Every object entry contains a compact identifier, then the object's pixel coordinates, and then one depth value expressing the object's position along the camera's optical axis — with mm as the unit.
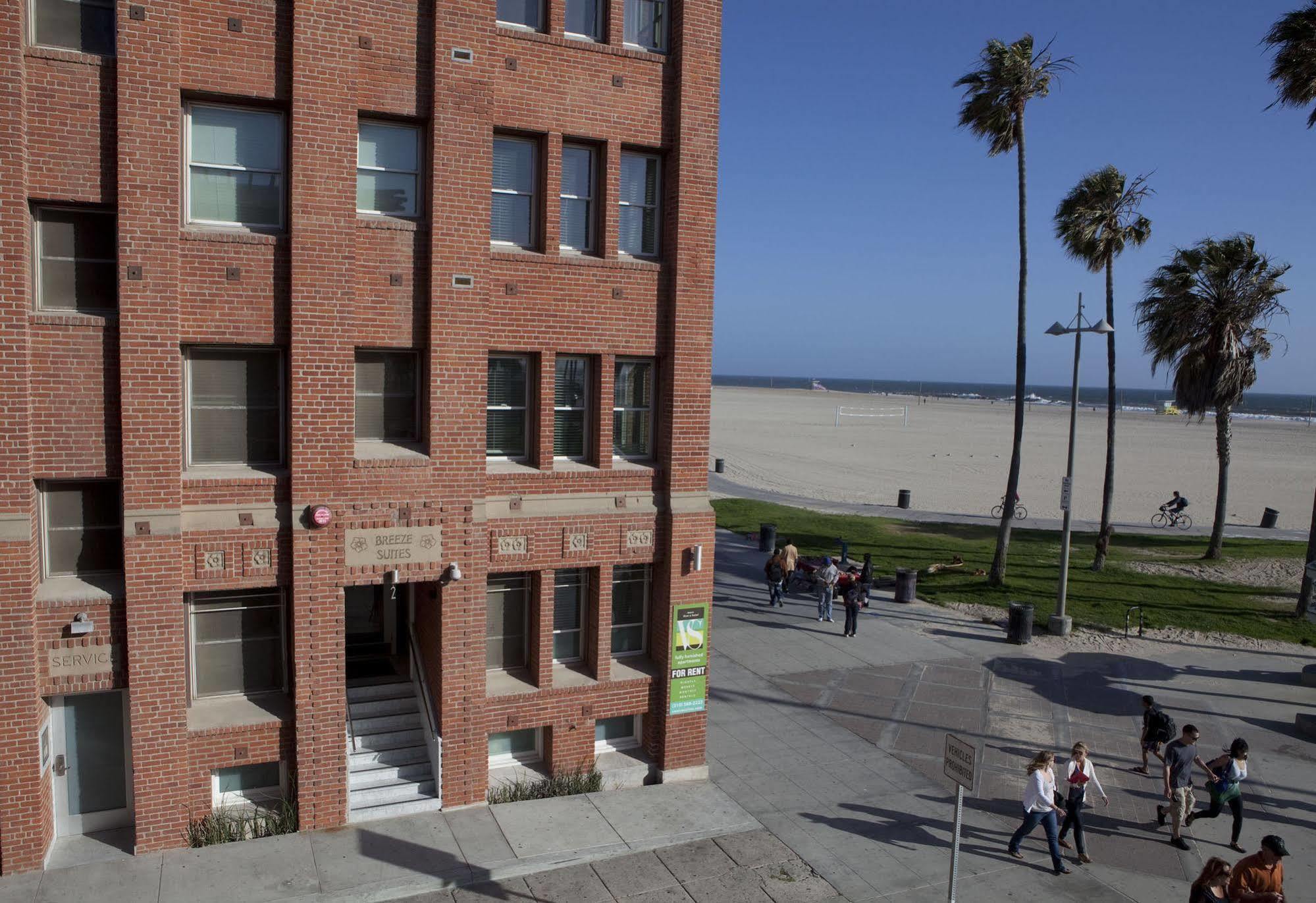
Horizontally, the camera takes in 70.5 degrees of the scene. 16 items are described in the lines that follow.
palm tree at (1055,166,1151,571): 30531
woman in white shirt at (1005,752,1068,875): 12688
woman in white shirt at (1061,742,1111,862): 13008
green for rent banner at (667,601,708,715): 15156
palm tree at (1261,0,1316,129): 24422
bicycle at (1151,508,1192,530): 42594
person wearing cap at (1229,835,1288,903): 10156
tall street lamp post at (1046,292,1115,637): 22938
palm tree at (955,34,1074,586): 27547
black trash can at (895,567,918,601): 27562
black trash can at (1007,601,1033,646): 23531
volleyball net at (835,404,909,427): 117312
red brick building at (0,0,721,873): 11562
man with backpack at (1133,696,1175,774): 15742
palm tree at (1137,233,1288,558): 32219
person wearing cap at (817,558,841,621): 24984
